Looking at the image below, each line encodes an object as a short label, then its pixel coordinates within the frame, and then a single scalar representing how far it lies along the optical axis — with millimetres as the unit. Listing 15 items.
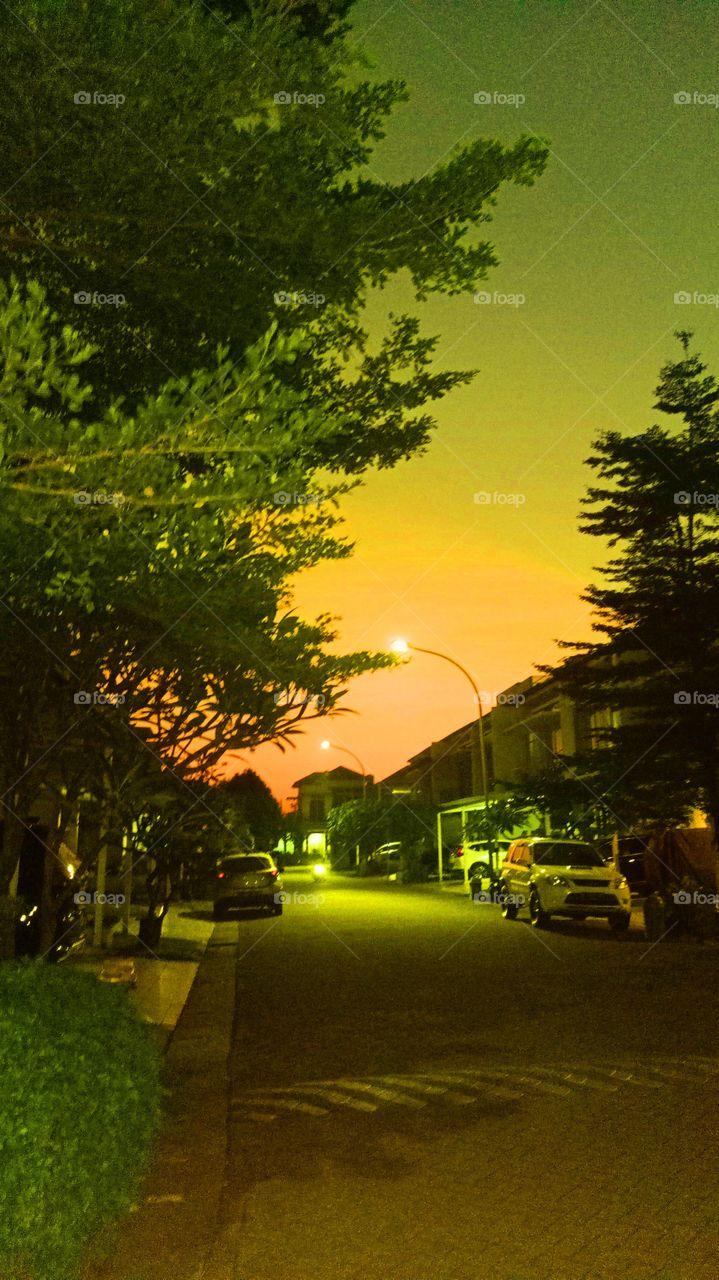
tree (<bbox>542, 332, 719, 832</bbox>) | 24516
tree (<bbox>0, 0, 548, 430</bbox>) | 6699
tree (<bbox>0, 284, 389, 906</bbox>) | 5785
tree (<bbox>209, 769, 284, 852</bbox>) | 77062
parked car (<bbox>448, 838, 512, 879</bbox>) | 37219
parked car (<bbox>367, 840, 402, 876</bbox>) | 58875
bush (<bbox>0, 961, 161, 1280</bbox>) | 4734
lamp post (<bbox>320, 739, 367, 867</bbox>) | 58156
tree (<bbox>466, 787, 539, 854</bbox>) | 35312
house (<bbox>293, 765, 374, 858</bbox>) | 132875
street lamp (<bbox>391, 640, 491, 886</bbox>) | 34125
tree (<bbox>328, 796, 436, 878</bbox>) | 56281
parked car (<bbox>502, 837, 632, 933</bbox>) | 23953
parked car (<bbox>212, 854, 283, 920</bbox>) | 30625
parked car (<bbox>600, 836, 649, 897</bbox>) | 26203
